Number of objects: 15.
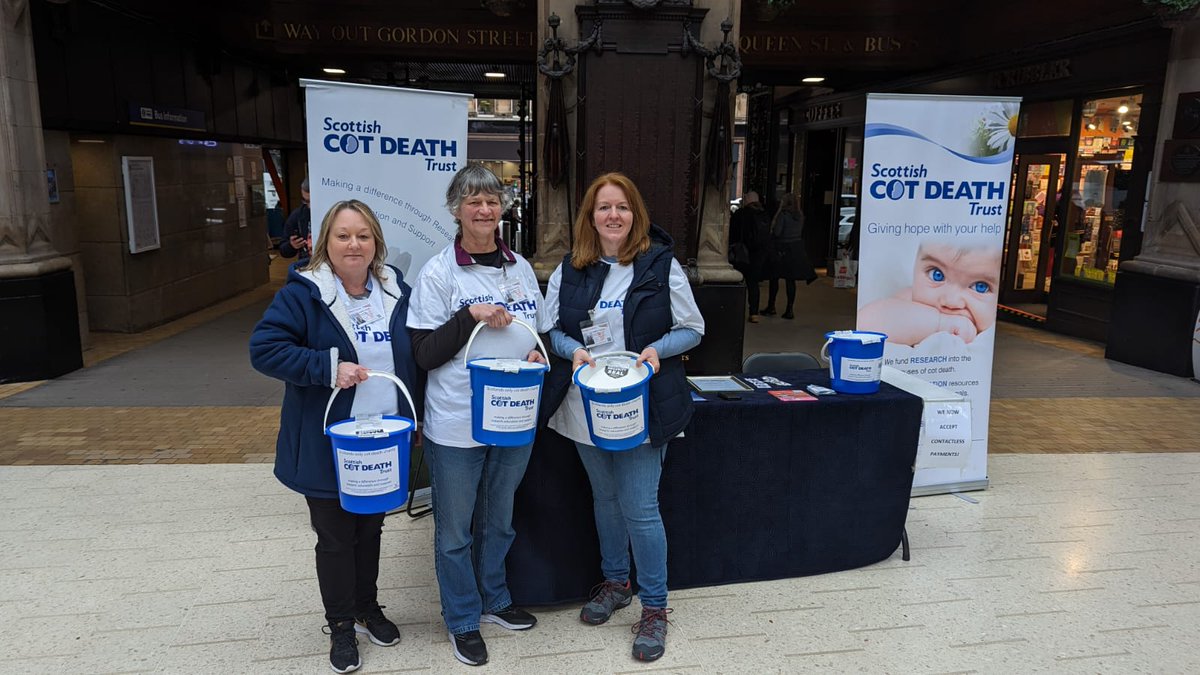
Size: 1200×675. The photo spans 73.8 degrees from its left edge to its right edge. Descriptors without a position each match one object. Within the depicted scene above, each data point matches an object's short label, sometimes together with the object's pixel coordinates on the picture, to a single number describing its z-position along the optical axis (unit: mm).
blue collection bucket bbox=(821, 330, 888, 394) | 3474
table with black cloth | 3236
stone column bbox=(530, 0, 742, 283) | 5875
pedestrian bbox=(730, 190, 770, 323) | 9867
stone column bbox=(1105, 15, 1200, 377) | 7164
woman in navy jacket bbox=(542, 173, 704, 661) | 2906
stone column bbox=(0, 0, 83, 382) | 6430
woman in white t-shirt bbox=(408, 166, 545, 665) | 2742
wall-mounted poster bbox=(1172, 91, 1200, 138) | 7051
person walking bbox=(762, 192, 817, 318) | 10117
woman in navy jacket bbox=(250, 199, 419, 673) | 2547
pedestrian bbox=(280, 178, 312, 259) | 5902
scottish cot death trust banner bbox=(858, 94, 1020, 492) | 4090
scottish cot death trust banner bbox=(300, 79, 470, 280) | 3814
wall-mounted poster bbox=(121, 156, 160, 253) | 8594
